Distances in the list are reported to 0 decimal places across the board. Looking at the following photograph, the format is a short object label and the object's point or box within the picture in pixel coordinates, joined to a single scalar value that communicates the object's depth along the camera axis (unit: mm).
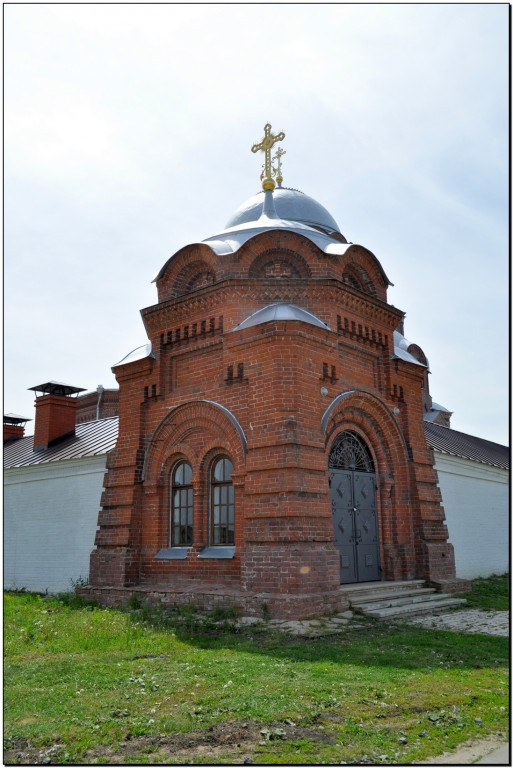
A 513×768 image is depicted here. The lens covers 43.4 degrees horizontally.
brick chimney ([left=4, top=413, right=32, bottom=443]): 24141
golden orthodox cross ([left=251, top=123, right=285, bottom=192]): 13453
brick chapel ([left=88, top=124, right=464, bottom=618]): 9797
